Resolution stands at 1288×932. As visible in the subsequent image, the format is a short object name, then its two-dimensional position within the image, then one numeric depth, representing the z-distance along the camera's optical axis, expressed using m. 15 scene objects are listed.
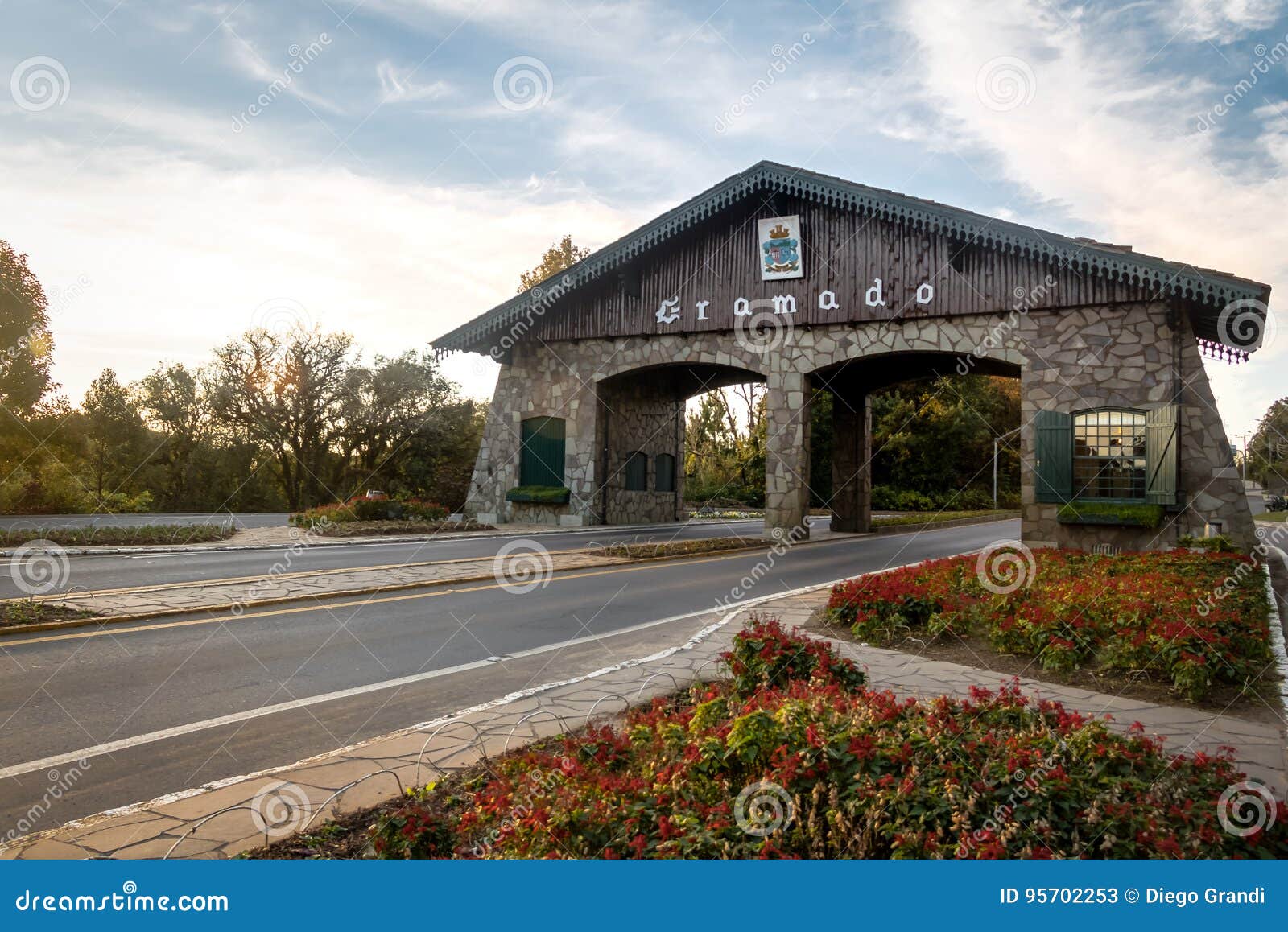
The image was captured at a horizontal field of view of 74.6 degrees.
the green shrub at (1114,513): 17.06
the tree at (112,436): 37.88
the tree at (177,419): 41.59
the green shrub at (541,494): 25.83
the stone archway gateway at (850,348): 17.42
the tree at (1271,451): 65.19
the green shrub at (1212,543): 14.13
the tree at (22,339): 30.33
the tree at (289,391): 41.66
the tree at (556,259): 43.16
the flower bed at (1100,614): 6.76
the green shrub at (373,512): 24.55
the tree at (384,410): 41.31
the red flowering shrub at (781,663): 5.63
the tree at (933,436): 44.38
